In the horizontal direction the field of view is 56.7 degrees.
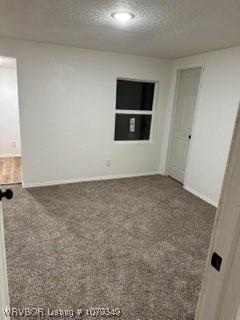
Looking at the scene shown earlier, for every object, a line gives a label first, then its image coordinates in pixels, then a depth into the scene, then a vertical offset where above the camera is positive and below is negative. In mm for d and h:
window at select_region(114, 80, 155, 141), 4305 -64
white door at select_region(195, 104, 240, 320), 760 -483
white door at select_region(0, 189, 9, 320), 1099 -890
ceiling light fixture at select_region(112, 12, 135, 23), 2004 +804
